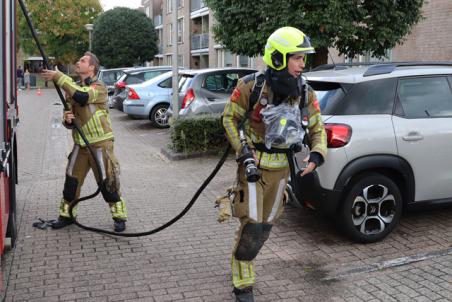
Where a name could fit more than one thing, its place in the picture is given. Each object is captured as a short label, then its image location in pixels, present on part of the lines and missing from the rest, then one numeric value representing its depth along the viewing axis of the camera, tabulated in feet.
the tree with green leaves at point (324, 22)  29.25
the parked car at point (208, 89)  36.24
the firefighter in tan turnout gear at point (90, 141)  16.15
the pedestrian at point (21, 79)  124.09
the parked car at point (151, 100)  46.96
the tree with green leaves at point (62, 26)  133.08
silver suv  15.15
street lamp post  115.05
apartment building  107.24
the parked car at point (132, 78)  53.27
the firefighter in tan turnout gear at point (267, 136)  11.16
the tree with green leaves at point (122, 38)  120.26
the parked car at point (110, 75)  76.02
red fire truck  12.28
